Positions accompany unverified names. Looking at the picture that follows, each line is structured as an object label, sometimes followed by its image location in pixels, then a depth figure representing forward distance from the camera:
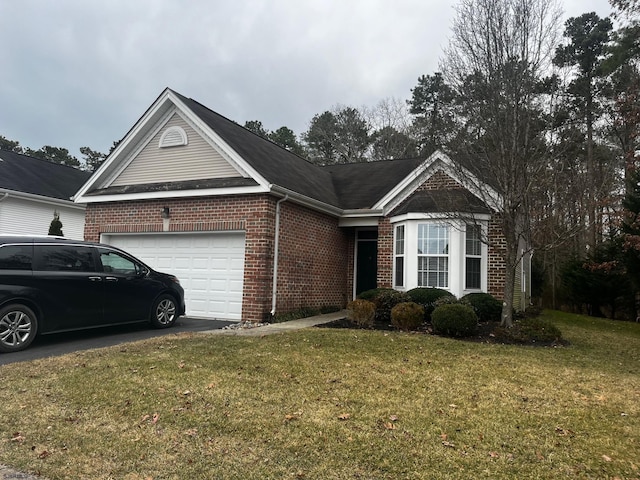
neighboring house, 18.48
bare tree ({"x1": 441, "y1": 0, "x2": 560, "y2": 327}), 8.64
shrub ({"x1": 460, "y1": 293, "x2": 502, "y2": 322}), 10.10
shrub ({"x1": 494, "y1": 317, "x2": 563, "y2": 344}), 8.44
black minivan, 6.82
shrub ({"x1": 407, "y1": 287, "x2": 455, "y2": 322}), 10.39
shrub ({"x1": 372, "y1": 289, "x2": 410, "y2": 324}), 10.65
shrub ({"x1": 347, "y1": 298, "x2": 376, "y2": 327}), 9.89
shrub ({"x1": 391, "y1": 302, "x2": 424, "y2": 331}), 9.41
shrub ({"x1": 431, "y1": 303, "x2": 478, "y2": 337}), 8.47
